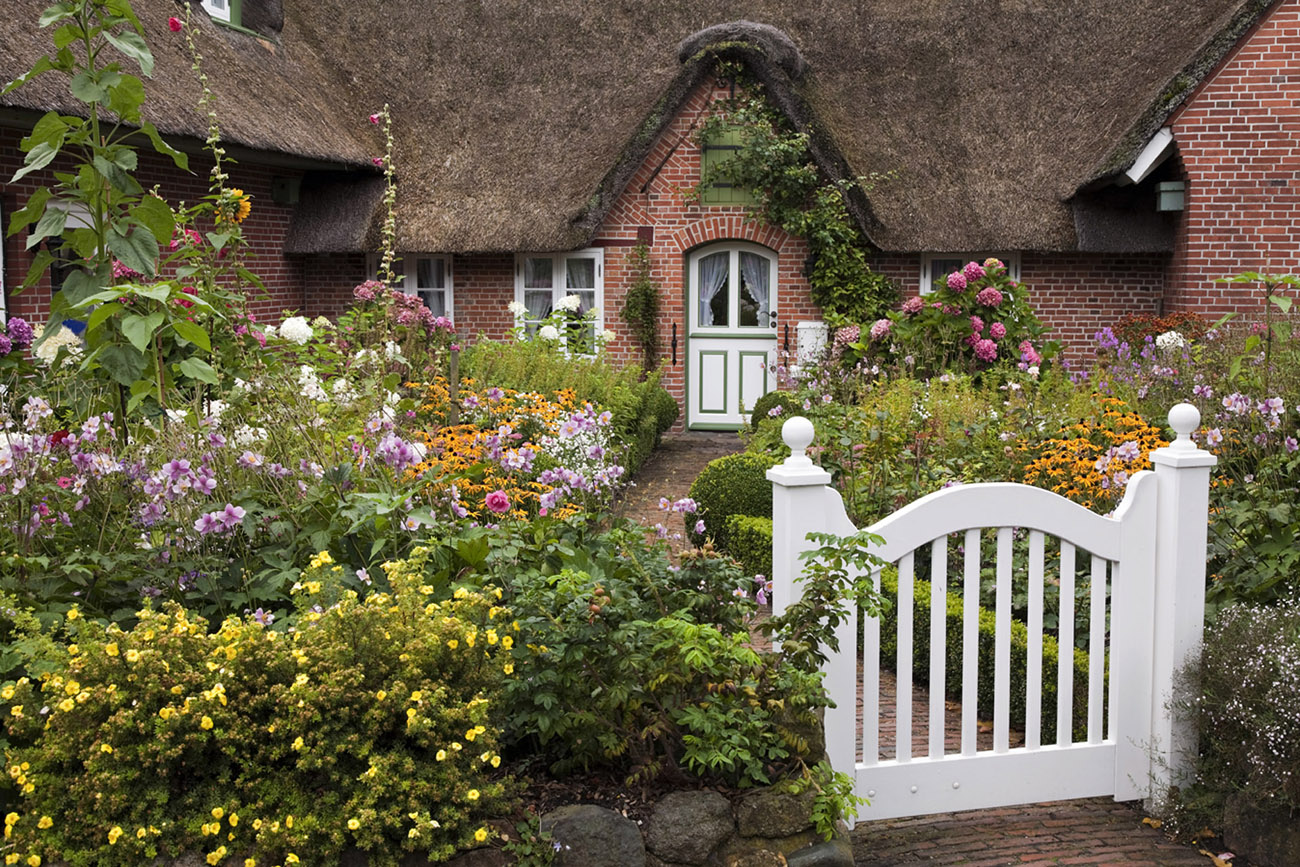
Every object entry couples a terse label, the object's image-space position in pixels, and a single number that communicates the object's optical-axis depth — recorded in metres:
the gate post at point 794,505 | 3.62
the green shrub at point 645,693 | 3.23
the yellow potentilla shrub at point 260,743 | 2.89
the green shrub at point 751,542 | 6.61
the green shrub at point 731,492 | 7.42
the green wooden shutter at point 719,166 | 13.38
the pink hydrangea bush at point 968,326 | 11.34
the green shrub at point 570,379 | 9.45
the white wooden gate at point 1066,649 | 3.85
